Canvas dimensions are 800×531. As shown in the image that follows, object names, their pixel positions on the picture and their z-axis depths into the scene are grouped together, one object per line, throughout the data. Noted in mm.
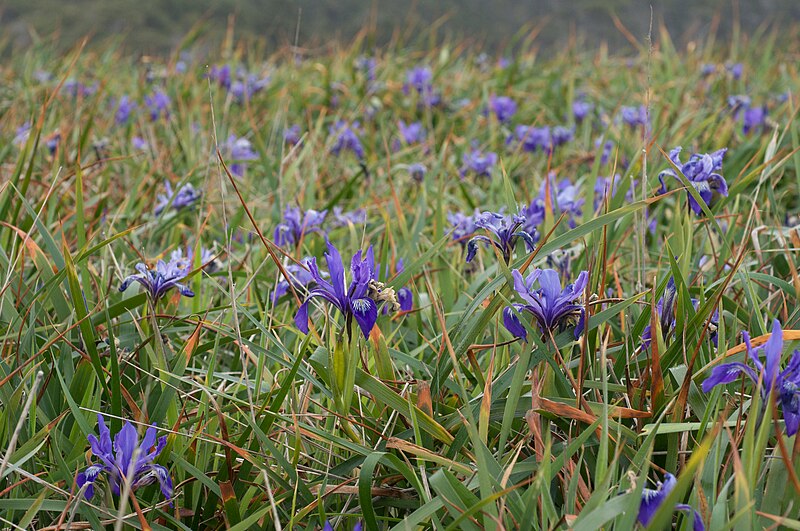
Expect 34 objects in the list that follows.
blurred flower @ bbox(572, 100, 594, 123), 4035
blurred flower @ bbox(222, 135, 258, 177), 3388
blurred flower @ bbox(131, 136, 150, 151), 3473
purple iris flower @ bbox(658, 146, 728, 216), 1644
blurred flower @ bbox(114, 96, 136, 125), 4051
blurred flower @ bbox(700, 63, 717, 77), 4980
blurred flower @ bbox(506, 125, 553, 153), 3537
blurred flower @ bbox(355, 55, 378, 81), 4804
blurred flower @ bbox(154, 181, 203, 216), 2445
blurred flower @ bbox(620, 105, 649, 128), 3732
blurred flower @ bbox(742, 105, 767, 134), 3441
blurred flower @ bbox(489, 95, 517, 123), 4090
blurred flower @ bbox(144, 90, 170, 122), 4090
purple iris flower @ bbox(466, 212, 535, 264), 1434
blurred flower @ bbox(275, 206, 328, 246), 2150
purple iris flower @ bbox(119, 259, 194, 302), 1596
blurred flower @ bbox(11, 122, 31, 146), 3074
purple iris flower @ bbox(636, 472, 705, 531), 1062
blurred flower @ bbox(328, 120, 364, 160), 3652
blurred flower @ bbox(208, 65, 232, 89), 4578
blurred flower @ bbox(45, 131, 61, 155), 3148
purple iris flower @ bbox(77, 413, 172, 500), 1212
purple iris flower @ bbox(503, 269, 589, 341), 1239
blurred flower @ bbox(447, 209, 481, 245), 2240
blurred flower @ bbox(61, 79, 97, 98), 4355
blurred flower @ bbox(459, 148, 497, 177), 3143
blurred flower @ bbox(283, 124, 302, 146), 3792
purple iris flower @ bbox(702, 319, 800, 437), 1030
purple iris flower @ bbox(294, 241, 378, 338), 1266
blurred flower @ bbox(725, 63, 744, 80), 4719
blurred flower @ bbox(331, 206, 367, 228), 2490
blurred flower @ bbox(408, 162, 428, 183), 3025
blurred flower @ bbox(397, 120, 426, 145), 3834
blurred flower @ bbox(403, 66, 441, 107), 4209
